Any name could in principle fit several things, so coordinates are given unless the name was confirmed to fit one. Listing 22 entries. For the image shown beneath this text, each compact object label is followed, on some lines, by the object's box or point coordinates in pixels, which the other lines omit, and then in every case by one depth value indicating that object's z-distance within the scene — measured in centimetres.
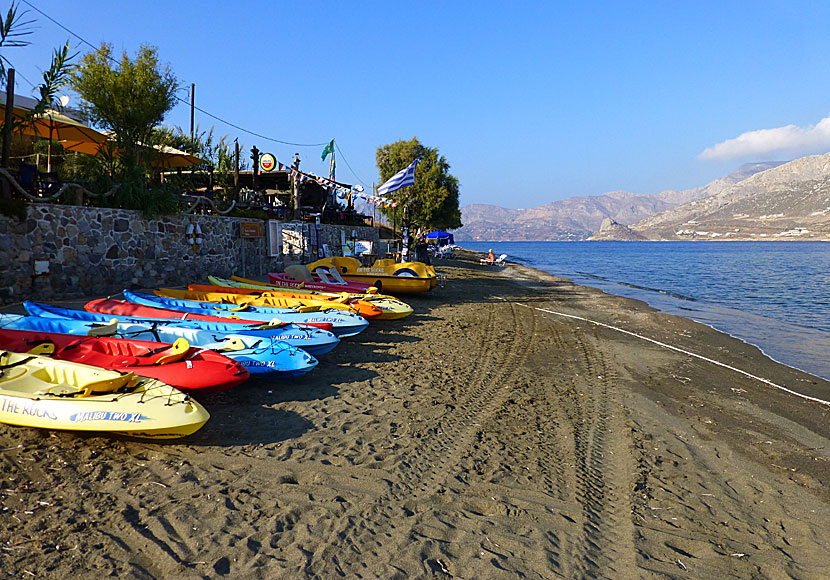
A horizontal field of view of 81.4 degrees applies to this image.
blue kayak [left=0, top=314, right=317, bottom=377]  622
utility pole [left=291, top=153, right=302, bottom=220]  1953
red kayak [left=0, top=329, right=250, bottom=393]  552
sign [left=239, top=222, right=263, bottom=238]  1595
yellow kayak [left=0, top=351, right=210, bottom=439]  429
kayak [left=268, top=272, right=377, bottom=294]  1319
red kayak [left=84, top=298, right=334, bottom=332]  825
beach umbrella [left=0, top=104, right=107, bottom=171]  1110
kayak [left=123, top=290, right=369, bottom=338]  880
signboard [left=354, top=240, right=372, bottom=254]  2305
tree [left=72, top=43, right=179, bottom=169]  1480
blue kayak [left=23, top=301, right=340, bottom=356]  726
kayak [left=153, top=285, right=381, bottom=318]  1000
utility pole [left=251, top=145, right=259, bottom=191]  2114
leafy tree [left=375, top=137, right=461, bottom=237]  3947
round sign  2230
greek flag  1862
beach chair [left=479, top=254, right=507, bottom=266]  4432
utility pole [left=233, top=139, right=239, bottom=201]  1791
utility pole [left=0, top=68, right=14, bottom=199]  934
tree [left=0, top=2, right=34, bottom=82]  866
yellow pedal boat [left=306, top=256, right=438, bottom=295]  1502
